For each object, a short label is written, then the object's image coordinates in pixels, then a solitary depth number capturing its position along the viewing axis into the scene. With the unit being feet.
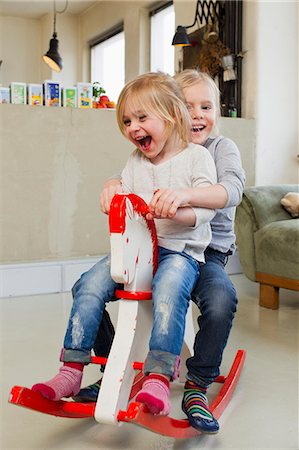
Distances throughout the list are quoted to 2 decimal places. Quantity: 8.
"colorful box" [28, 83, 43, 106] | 9.66
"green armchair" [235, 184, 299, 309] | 7.92
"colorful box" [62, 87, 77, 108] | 9.98
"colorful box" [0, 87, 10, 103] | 9.46
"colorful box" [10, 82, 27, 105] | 9.49
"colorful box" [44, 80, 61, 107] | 9.79
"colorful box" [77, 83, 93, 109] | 10.12
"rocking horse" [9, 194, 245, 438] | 3.69
